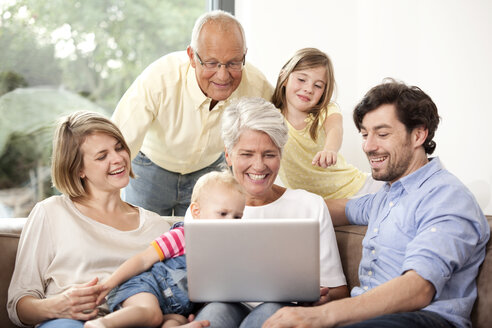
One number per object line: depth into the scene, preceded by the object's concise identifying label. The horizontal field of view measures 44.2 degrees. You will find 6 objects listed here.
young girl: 2.69
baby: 1.90
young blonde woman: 1.89
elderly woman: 2.10
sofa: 1.81
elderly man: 2.52
